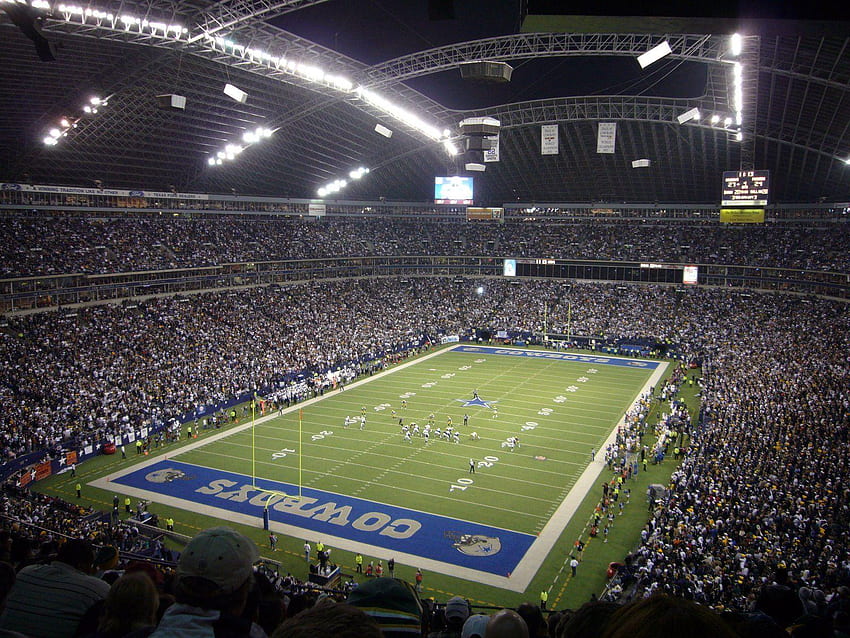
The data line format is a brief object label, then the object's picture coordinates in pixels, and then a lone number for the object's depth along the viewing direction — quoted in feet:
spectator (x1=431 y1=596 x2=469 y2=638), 15.15
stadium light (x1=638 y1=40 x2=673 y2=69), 97.34
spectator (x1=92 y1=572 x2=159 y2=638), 9.36
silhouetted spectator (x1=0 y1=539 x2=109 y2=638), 10.69
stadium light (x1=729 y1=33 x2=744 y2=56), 99.60
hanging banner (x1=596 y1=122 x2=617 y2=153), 156.66
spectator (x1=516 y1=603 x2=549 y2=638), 14.43
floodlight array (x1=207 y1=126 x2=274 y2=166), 162.50
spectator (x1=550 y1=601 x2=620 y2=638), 8.18
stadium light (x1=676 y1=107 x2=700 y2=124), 145.38
